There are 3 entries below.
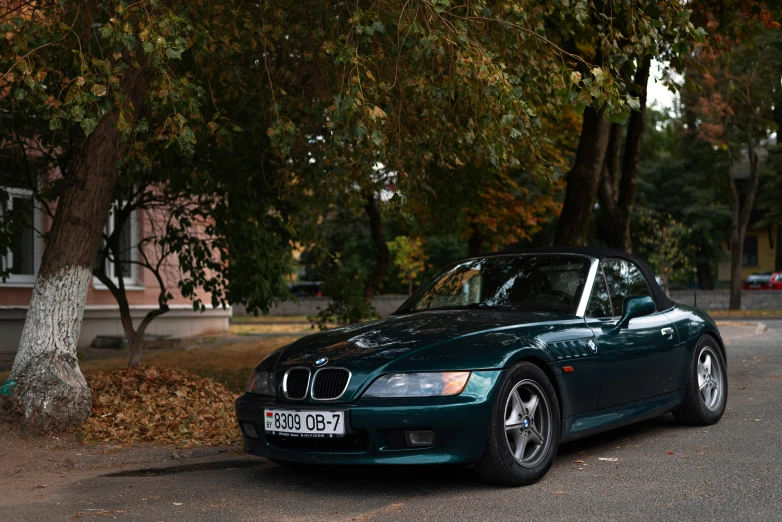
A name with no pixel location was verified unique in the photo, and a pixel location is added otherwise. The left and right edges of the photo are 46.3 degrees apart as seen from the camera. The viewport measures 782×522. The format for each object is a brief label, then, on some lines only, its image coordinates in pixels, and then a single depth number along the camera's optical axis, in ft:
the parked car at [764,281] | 162.40
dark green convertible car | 16.80
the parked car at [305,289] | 187.62
